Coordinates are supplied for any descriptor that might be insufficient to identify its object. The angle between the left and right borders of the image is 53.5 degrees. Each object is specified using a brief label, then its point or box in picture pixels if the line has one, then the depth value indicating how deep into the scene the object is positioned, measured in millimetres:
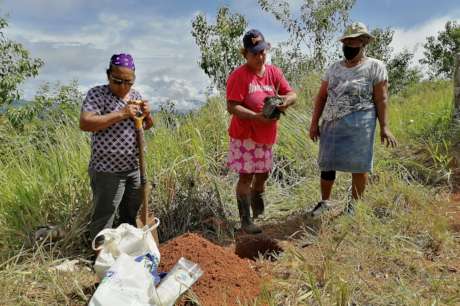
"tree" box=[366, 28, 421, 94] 15719
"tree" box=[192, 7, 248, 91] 11047
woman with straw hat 3350
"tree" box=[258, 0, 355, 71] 11305
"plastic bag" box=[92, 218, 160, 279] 2359
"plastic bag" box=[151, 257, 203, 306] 2219
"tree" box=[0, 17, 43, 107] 8430
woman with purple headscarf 2615
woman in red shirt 3244
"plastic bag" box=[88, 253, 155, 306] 2021
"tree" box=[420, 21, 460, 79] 19812
